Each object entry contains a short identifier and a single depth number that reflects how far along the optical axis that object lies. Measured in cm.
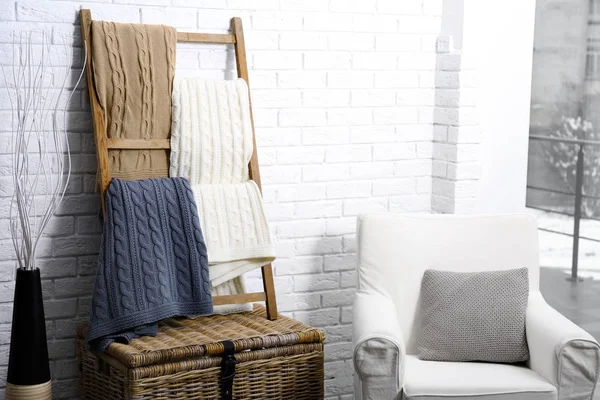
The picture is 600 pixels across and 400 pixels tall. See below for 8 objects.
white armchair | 279
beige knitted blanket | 298
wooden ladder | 297
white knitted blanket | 310
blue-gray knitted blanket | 285
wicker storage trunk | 273
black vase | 280
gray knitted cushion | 302
